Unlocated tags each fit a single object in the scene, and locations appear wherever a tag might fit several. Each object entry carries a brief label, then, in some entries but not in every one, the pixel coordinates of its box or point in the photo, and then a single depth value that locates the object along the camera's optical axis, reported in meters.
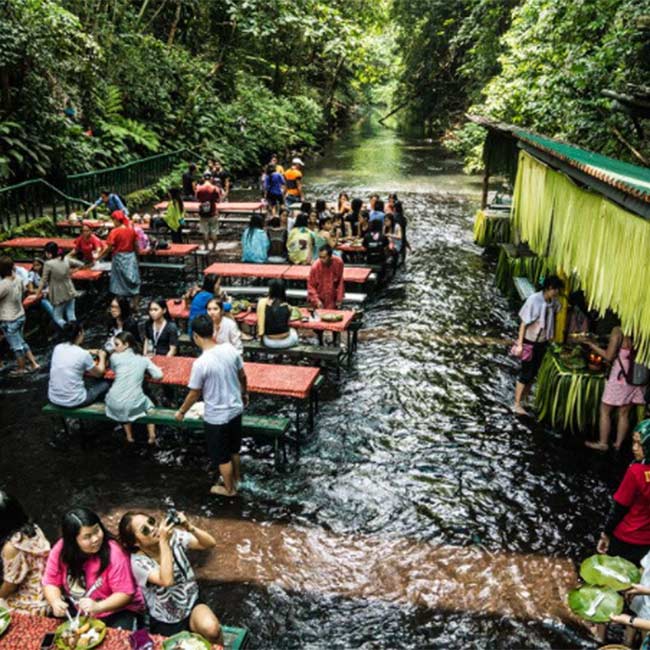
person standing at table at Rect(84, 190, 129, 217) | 14.42
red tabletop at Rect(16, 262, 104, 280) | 11.40
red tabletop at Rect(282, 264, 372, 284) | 11.28
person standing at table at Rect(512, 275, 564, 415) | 7.69
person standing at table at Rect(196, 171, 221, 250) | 13.95
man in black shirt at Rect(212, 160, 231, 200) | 19.98
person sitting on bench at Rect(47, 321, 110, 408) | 7.14
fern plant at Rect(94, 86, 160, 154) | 20.48
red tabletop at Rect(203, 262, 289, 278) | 11.55
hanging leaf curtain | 5.08
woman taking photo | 4.04
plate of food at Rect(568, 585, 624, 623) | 3.65
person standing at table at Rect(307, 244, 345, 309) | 9.87
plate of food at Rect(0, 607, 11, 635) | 3.73
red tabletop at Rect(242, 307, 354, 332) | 9.04
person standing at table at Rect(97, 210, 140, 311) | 10.67
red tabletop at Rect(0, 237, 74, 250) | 12.91
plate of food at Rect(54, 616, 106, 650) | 3.57
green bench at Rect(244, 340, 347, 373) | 8.57
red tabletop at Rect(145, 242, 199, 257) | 13.16
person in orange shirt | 19.00
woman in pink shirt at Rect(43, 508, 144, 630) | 3.91
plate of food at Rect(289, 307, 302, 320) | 9.16
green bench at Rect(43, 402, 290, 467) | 6.88
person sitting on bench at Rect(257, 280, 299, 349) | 8.23
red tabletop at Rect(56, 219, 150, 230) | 14.59
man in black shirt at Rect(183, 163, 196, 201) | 17.72
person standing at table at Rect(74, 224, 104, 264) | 11.72
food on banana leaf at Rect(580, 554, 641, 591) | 3.96
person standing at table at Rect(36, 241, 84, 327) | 9.82
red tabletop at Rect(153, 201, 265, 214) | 17.36
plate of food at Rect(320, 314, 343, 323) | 9.23
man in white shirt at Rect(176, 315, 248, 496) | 5.91
